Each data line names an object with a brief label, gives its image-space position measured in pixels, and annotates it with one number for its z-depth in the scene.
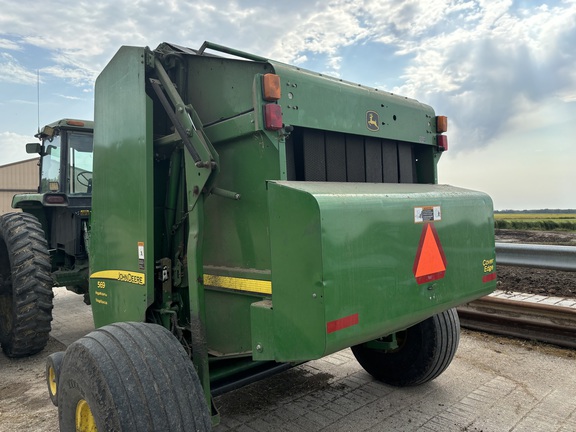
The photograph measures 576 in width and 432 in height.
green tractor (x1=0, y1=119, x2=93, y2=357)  4.54
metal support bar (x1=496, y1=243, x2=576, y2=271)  4.65
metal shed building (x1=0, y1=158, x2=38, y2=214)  26.81
